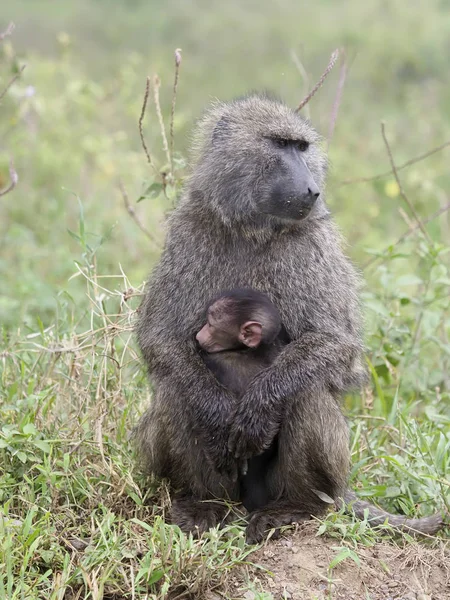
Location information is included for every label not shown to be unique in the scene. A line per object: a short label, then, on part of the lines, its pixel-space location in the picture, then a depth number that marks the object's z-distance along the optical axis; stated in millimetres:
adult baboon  6430
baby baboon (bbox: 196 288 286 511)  6437
